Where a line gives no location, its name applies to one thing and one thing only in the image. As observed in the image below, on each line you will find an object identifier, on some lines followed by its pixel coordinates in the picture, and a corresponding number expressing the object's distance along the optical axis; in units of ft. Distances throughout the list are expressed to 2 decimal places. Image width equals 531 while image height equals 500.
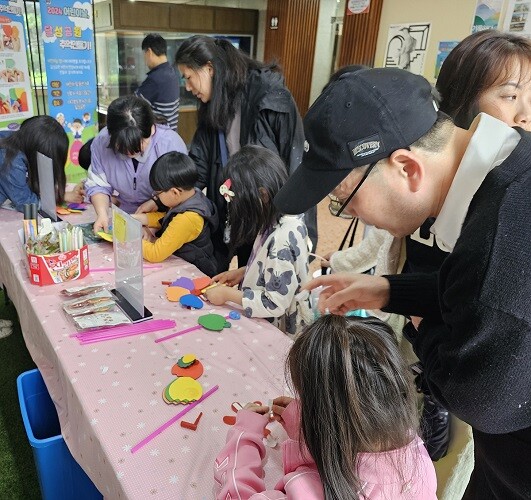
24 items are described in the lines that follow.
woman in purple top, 6.46
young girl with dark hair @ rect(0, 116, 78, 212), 7.22
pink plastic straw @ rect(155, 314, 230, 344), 4.25
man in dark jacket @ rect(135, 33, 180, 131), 13.23
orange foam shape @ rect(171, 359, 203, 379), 3.78
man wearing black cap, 1.77
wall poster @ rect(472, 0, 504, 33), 11.80
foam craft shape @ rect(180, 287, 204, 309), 4.81
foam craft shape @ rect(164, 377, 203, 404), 3.48
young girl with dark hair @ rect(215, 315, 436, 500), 2.34
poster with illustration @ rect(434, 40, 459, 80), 13.11
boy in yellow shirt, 5.85
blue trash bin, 3.93
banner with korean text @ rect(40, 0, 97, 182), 13.53
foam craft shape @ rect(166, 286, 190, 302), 4.96
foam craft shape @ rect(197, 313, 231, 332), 4.44
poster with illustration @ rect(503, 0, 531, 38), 11.13
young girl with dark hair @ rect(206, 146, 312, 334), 4.77
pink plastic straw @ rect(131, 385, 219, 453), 3.09
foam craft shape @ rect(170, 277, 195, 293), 5.22
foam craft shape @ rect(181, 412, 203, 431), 3.25
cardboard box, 5.05
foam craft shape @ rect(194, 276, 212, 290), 5.23
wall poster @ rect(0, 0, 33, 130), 12.48
